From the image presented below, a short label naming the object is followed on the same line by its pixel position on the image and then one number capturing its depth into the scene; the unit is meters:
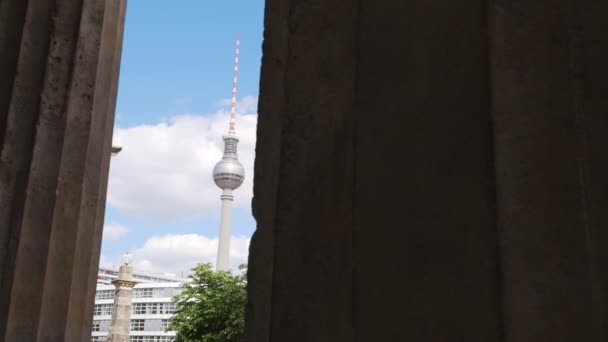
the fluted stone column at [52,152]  3.54
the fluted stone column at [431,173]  1.54
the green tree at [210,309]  27.06
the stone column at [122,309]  21.88
